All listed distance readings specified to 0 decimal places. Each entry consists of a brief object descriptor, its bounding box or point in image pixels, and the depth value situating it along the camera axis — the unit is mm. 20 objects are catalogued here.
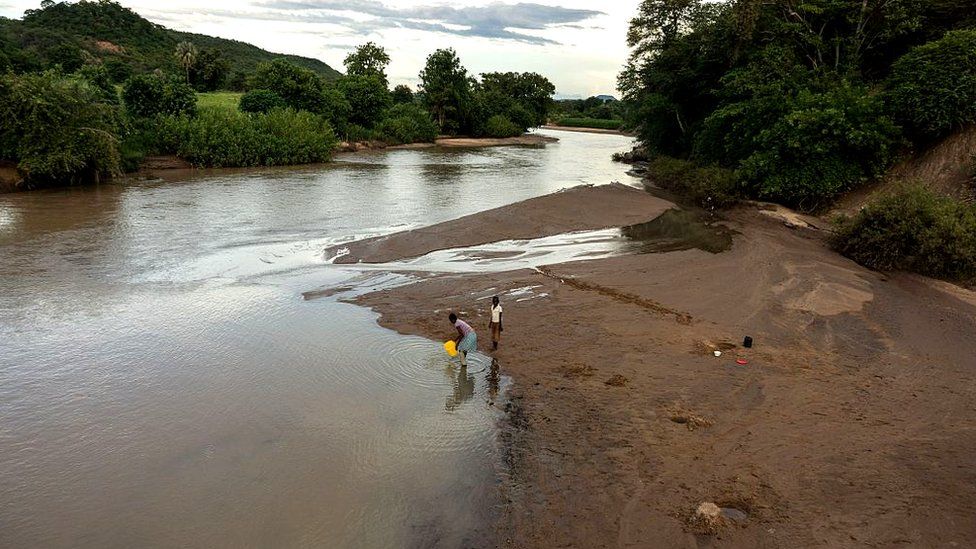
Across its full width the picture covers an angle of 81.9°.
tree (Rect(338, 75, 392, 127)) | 58062
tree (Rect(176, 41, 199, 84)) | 64688
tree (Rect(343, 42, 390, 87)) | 68125
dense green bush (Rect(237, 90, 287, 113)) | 45594
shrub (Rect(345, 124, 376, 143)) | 56031
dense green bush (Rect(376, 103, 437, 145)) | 61688
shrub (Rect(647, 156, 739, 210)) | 25469
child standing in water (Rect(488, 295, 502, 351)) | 10297
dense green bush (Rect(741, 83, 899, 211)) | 21125
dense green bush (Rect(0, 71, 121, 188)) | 25812
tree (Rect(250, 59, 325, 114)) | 49438
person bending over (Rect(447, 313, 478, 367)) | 9773
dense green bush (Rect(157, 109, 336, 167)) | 37312
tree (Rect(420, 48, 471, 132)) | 70375
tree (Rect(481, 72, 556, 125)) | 96500
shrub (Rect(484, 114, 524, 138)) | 79250
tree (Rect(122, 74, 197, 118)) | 37281
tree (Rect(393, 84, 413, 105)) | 92756
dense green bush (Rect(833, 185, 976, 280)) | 14320
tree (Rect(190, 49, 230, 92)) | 66500
